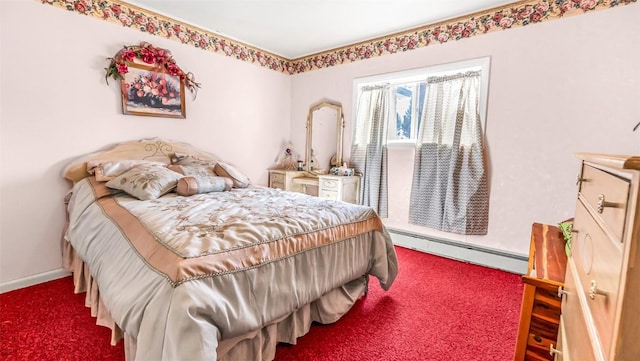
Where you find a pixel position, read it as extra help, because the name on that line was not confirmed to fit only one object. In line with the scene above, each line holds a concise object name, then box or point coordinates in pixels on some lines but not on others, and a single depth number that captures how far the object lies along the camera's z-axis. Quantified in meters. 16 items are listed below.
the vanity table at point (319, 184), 3.61
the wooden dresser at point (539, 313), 1.06
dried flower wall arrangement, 2.69
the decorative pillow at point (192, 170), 2.70
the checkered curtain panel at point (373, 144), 3.53
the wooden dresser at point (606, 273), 0.50
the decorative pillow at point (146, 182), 2.21
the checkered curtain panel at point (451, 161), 2.89
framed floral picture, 2.82
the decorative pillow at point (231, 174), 2.95
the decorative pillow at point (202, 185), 2.42
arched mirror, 3.94
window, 3.28
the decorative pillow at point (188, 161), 2.98
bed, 1.14
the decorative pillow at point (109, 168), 2.37
